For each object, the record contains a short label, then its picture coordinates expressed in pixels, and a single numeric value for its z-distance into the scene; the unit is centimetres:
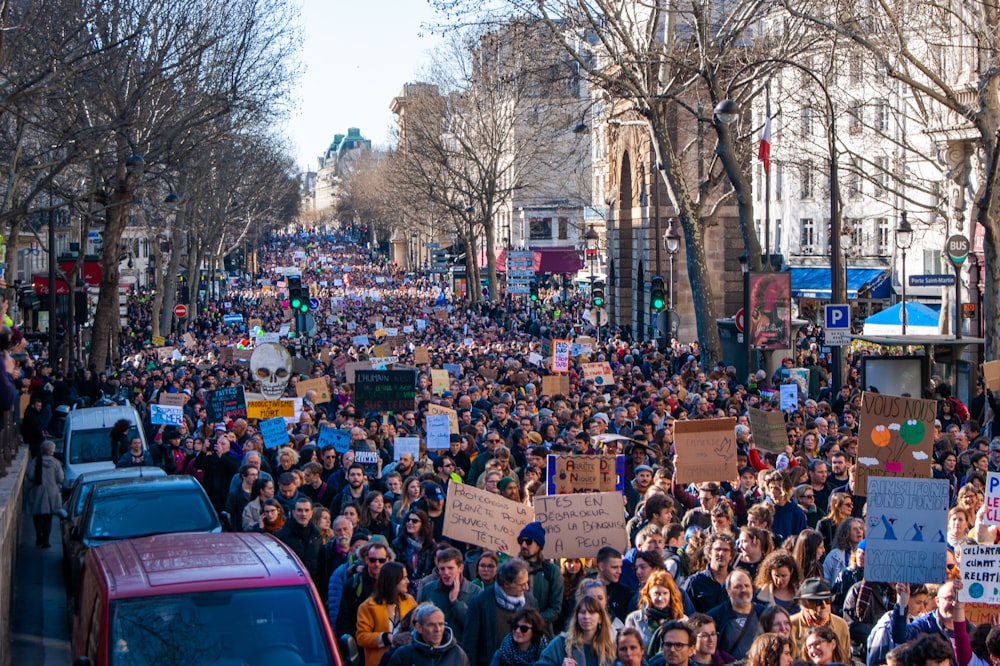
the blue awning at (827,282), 4738
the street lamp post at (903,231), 3222
